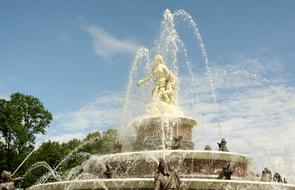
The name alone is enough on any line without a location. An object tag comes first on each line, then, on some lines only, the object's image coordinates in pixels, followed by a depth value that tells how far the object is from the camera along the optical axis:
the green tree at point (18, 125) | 43.47
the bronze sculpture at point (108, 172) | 17.18
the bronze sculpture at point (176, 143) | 20.28
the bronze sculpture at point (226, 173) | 16.53
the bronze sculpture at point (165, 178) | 13.56
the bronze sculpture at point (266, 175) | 19.67
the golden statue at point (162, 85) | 24.39
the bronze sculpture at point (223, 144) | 21.64
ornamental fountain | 15.07
